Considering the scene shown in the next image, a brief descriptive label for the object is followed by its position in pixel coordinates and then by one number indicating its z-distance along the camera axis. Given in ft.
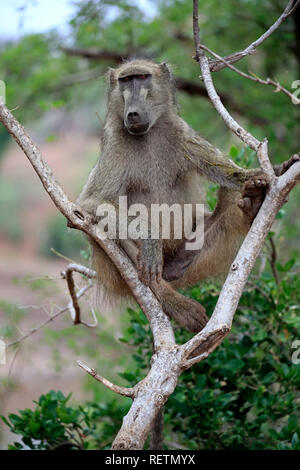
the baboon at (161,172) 23.13
